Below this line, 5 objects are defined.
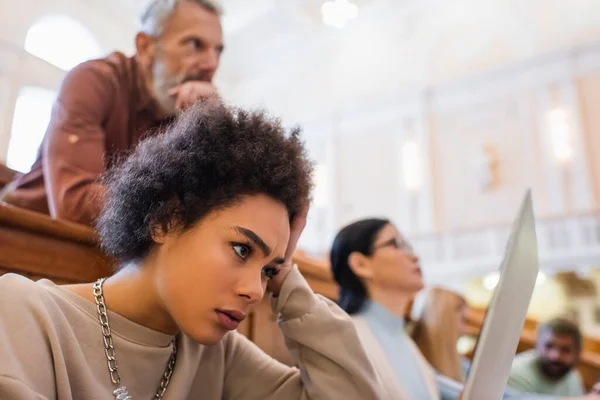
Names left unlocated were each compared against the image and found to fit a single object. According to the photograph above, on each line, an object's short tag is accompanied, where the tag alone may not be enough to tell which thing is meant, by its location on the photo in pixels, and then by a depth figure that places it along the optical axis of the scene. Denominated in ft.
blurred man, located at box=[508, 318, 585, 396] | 8.58
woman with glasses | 5.54
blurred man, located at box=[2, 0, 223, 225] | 4.28
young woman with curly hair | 2.64
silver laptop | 2.86
